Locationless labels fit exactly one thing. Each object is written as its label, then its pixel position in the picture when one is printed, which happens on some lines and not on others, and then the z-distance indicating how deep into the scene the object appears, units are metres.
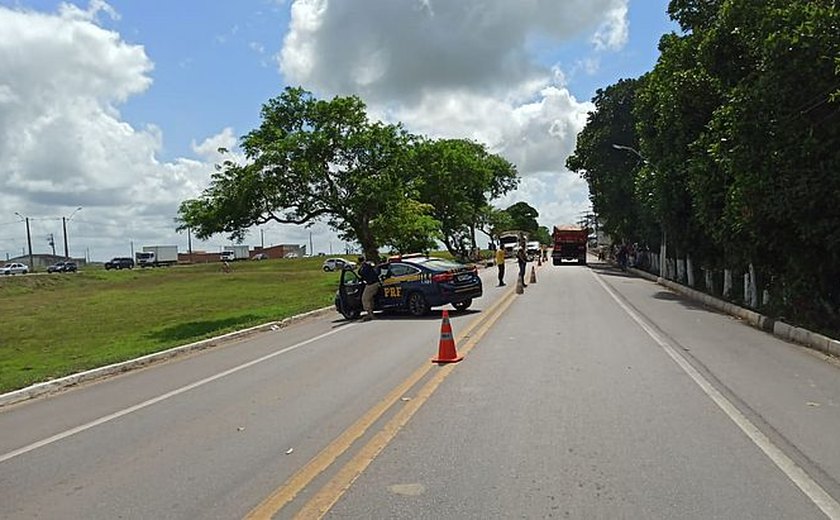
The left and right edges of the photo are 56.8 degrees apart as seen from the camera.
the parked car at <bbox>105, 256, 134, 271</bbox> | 96.78
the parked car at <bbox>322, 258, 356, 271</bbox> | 75.31
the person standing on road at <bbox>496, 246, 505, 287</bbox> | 32.53
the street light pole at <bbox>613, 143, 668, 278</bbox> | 39.71
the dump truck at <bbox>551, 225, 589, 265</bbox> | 64.12
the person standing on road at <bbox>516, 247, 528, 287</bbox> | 29.22
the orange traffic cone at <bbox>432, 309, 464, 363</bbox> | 11.86
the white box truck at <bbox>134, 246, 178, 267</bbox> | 111.06
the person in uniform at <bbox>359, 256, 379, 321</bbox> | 20.70
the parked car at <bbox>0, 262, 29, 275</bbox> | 87.76
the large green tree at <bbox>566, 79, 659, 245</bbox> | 49.81
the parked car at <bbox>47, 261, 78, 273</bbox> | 85.44
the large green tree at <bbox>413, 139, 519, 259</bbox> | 65.19
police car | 20.36
